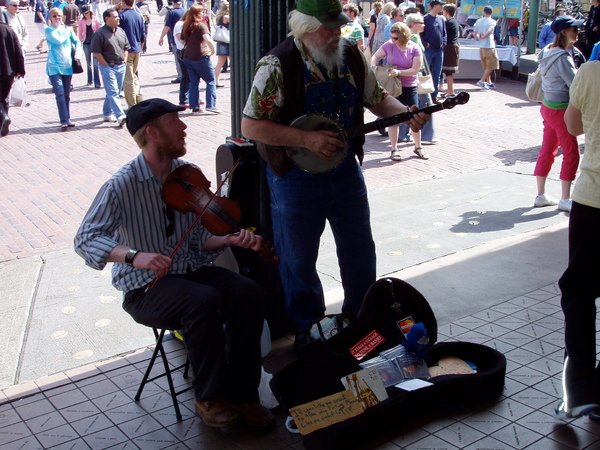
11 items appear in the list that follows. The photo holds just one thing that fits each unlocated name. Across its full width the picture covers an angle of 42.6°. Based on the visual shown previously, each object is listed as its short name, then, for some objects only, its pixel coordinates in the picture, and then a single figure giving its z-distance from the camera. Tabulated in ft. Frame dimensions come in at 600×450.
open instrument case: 10.46
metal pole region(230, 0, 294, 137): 12.91
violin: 10.78
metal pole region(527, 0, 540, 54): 54.24
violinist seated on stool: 10.54
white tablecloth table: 51.29
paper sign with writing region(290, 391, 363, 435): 10.21
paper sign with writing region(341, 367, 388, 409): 10.60
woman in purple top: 28.94
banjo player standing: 11.68
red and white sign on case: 11.96
